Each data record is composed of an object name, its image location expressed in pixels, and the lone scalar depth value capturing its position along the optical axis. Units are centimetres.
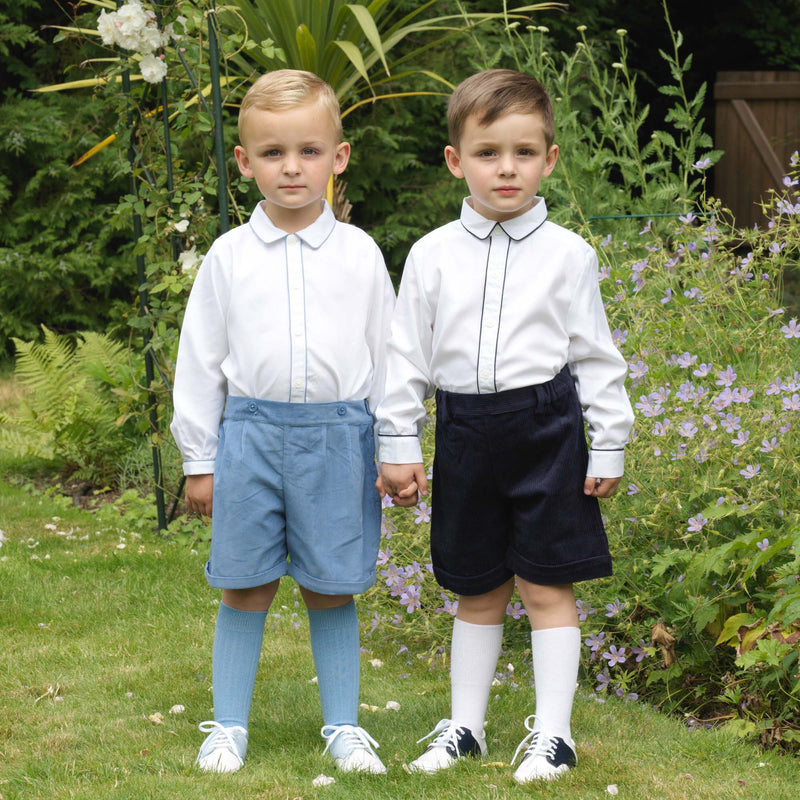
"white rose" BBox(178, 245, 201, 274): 408
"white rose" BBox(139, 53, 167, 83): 391
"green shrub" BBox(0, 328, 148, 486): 563
